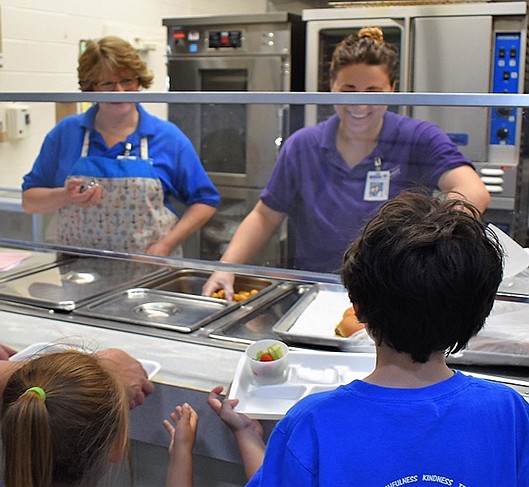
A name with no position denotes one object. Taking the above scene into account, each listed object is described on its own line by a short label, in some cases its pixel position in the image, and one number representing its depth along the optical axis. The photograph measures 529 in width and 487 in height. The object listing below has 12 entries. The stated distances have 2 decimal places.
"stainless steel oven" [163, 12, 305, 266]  3.29
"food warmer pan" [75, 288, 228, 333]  1.43
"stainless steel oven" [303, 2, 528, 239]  2.97
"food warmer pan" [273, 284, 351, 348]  1.28
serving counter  1.17
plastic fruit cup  1.11
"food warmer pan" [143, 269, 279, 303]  1.72
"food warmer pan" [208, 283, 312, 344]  1.36
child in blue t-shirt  0.77
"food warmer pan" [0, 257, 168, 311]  1.55
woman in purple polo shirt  1.34
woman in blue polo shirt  1.65
